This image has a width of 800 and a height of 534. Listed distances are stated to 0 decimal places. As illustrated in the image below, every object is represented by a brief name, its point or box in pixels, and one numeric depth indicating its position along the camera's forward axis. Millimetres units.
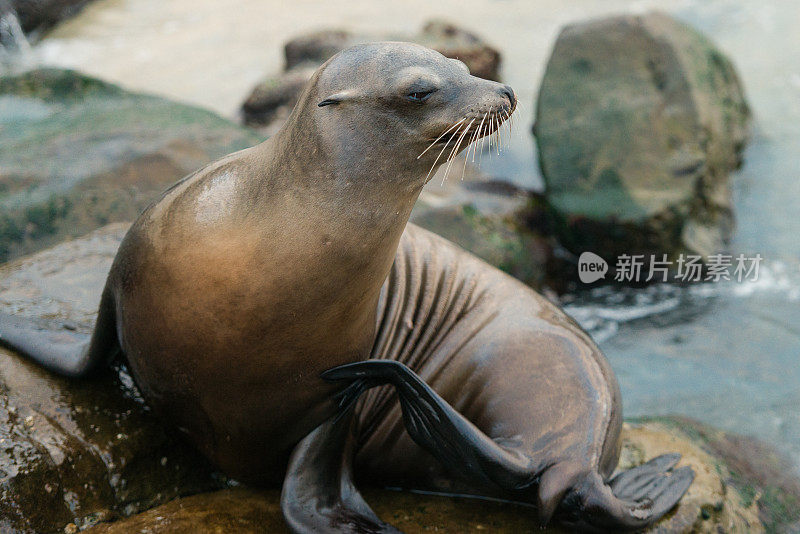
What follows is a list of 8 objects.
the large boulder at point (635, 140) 7164
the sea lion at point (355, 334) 2873
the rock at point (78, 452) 3123
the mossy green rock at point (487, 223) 6250
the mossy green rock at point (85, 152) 5305
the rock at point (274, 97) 10000
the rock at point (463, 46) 10320
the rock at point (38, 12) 13539
